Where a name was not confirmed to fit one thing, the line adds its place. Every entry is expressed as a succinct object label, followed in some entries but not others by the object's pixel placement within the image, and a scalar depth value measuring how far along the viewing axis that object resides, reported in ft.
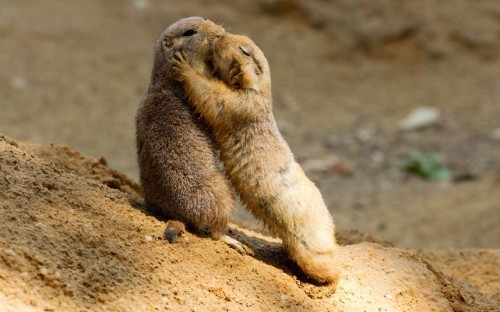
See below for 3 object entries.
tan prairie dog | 28.09
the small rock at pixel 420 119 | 83.20
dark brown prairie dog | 27.61
